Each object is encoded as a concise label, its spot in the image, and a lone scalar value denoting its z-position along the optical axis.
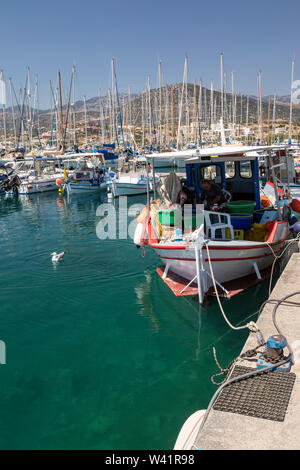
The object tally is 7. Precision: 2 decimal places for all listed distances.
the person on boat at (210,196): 11.38
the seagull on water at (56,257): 14.50
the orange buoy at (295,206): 13.60
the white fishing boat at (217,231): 9.62
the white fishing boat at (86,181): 33.91
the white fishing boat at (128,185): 31.02
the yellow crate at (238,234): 10.92
